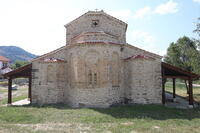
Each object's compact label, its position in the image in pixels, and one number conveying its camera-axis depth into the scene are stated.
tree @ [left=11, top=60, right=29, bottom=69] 61.44
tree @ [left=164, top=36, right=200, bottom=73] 20.30
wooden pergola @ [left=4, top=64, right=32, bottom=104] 15.93
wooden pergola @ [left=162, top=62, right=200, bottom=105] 14.59
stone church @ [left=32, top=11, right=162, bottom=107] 13.53
